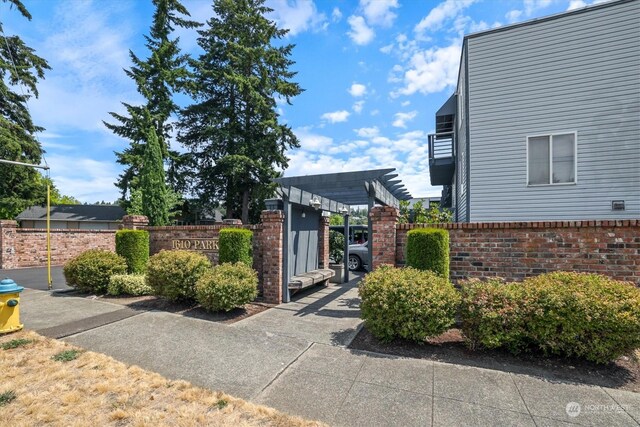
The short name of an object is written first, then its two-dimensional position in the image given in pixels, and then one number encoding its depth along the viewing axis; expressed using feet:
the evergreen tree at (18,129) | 55.62
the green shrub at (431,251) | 17.21
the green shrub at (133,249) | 28.22
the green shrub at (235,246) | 22.99
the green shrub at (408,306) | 13.78
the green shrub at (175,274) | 21.35
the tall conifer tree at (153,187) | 41.47
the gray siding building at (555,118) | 24.54
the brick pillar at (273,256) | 23.02
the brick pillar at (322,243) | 33.28
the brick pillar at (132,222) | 31.14
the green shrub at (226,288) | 18.99
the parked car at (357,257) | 43.47
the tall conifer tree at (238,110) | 66.64
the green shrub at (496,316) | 12.62
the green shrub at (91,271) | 25.38
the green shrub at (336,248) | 45.52
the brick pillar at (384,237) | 19.90
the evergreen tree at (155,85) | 64.18
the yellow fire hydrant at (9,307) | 16.38
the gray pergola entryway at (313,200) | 22.18
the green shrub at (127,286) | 24.63
